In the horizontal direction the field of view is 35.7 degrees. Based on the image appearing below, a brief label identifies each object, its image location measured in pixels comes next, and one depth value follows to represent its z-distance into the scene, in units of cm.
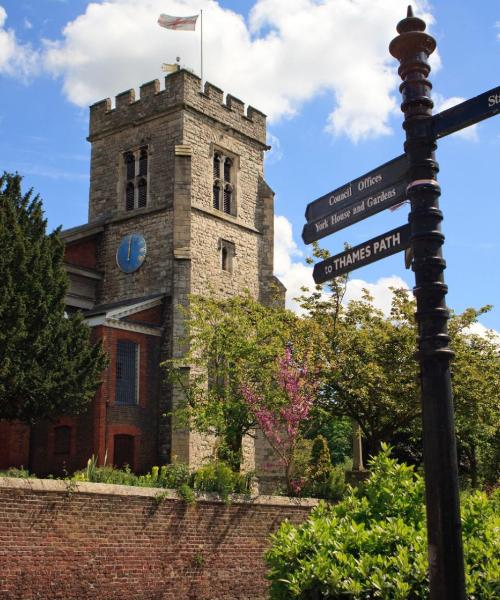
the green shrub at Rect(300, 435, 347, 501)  2106
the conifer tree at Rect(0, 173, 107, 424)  2061
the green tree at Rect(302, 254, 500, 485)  2402
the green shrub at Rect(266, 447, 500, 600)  747
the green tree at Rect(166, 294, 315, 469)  2202
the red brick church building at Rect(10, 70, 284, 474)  2795
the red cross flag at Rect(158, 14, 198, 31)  3316
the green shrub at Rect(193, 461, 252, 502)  1763
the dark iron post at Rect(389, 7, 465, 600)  521
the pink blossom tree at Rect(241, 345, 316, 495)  2077
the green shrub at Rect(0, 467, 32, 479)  1483
